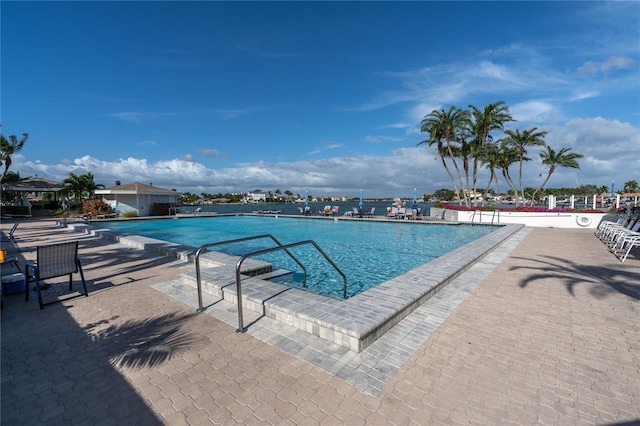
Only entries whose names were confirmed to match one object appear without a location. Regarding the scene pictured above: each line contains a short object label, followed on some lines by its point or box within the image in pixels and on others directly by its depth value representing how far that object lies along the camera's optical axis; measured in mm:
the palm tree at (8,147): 22031
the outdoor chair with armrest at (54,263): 4500
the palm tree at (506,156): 26203
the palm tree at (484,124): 24453
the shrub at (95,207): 22625
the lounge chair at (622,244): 7363
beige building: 23625
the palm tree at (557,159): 24766
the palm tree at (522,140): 24828
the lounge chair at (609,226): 9945
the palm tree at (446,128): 24562
